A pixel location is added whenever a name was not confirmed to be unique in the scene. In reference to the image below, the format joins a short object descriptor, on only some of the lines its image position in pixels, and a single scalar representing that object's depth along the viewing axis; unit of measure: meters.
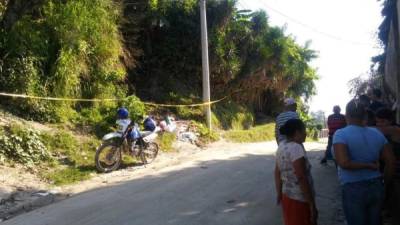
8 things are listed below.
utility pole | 18.11
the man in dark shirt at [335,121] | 11.27
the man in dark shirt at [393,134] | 6.28
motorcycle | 11.69
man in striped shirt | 7.55
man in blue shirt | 4.68
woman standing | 4.82
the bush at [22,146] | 10.67
